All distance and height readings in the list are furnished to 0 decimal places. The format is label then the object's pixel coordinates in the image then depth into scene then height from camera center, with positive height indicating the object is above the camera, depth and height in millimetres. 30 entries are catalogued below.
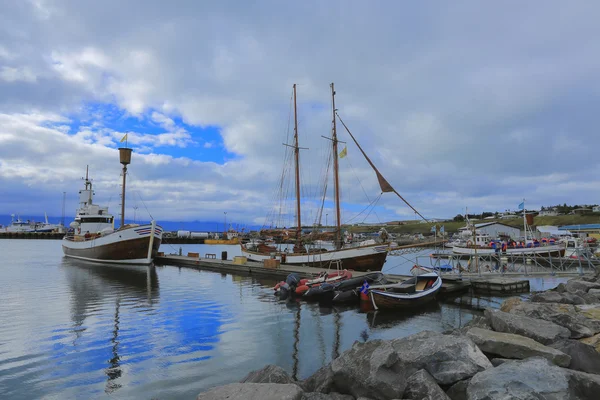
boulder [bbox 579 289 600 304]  15672 -3715
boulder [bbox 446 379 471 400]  6594 -3298
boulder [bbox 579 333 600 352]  8795 -3256
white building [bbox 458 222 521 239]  82156 -2227
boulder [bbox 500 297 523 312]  13670 -3412
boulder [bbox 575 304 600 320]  10441 -3316
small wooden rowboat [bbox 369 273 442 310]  20297 -4376
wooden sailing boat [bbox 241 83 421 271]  33406 -3114
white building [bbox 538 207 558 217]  141600 +2791
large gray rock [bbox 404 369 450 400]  6211 -3111
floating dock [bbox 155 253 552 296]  25344 -4781
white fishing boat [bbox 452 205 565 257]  45344 -3914
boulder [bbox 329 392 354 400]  7023 -3591
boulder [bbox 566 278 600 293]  18516 -3685
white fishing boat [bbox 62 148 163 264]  45719 -1701
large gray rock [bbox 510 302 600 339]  9828 -3152
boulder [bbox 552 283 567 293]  19000 -3888
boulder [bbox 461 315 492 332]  10748 -3331
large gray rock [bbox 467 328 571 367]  7254 -2889
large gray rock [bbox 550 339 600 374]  7273 -2991
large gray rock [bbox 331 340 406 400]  6730 -3127
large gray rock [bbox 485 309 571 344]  8844 -2942
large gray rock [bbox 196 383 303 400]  6168 -3103
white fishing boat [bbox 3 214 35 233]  162625 +480
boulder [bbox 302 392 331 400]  6695 -3426
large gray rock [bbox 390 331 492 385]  6953 -2905
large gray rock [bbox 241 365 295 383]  7496 -3385
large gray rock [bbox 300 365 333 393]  7680 -3751
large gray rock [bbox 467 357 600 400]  5395 -2686
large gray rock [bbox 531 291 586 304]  15424 -3629
